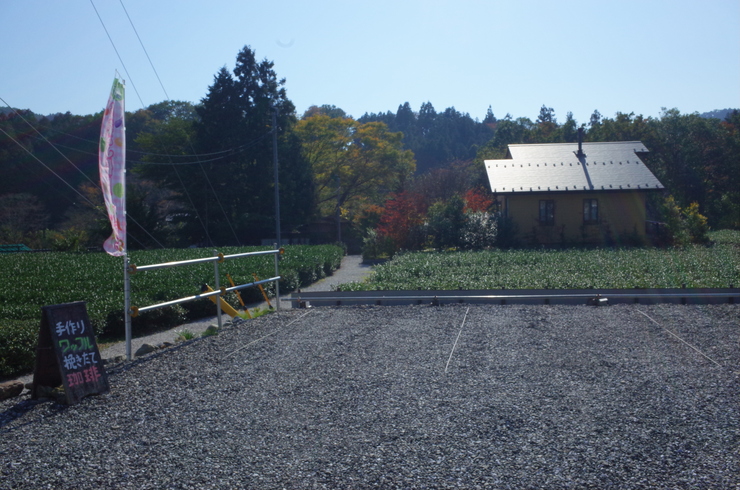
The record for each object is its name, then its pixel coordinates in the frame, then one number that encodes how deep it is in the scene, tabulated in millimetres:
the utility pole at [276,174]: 29686
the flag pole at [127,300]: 6176
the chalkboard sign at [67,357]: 5070
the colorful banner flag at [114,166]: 6023
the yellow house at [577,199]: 26438
